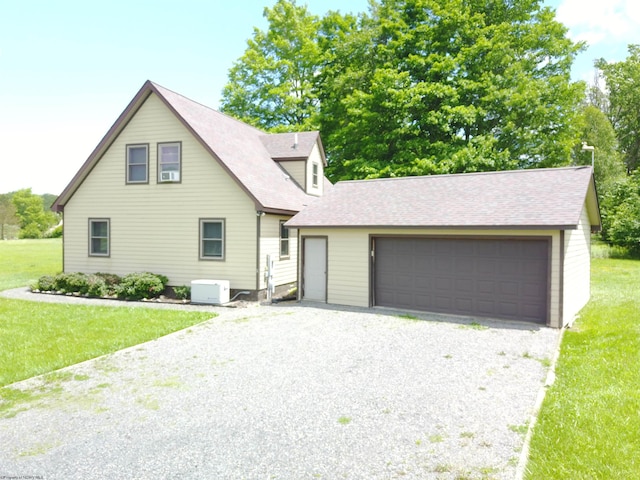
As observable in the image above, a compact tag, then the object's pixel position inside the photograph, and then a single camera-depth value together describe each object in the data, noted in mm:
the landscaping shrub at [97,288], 15828
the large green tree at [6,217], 70938
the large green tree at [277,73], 31453
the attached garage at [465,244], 11484
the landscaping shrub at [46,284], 16719
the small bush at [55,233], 71875
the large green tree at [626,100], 46438
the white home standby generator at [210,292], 14500
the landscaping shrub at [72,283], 16078
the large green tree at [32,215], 82600
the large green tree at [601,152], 39531
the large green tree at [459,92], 25391
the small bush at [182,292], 15391
